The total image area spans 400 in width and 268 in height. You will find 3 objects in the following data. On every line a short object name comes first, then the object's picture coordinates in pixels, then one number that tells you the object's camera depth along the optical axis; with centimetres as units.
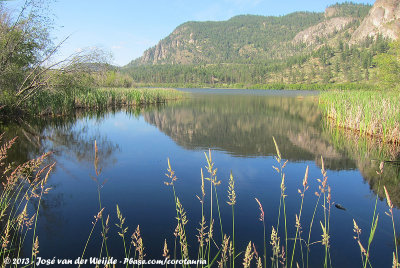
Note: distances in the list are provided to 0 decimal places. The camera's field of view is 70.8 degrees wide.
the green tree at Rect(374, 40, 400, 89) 2209
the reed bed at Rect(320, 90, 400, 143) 1212
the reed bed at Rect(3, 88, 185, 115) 1975
